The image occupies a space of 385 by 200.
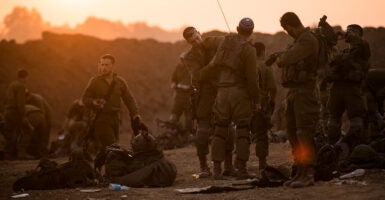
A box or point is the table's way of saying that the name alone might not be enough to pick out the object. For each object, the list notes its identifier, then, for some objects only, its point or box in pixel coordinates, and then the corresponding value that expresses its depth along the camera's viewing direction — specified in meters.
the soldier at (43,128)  32.03
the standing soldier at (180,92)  35.09
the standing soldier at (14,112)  29.84
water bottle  16.39
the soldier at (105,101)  19.97
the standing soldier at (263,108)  19.78
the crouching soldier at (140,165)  16.92
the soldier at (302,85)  14.95
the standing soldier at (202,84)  18.62
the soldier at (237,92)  17.14
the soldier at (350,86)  19.02
